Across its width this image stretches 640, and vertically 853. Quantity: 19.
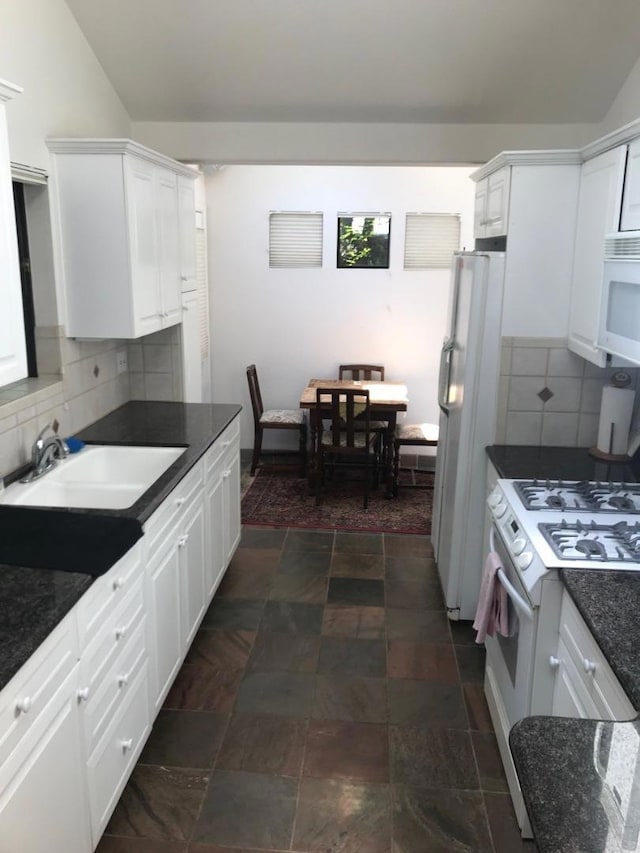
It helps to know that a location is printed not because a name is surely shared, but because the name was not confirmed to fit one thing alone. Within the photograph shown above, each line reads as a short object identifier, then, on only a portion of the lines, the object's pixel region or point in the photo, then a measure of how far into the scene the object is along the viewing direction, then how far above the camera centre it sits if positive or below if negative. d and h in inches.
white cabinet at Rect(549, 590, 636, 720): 63.0 -40.2
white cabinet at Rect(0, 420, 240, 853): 59.2 -45.6
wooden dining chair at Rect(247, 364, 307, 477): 221.8 -49.7
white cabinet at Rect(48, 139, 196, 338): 116.3 +4.6
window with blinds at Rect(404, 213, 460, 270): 225.3 +8.3
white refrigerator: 120.7 -25.9
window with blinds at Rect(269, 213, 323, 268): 227.8 +7.7
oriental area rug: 186.5 -68.2
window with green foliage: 226.5 +7.6
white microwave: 91.7 -4.1
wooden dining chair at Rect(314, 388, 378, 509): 196.1 -47.4
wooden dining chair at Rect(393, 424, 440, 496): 207.2 -50.8
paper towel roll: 117.4 -25.7
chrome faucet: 105.2 -29.8
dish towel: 94.0 -45.7
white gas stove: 81.0 -33.0
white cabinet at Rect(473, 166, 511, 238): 119.5 +11.3
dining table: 201.8 -39.7
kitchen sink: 103.9 -34.9
